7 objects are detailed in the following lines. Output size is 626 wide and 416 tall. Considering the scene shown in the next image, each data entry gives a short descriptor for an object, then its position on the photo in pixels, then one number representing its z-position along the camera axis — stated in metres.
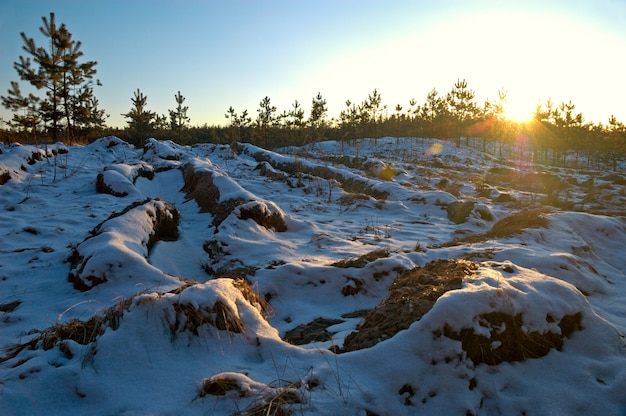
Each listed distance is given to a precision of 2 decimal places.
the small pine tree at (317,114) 36.12
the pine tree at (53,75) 19.53
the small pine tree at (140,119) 24.48
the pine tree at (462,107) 42.88
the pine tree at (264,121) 32.96
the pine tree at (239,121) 37.41
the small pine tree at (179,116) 31.59
